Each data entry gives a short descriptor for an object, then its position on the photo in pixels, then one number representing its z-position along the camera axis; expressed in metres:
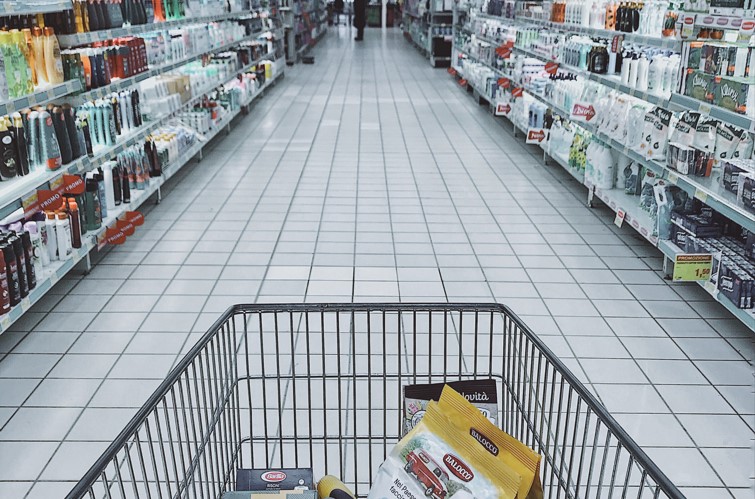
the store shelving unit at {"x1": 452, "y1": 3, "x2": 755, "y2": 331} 3.73
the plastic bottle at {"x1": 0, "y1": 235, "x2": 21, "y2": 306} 3.49
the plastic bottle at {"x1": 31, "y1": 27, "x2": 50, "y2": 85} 4.27
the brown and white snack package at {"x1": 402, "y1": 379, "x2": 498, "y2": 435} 1.63
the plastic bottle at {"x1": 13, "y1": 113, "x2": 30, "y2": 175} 4.07
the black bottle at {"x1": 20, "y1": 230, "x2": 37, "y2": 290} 3.73
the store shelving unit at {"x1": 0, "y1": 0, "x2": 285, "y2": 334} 3.73
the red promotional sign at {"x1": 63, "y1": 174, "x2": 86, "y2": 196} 4.30
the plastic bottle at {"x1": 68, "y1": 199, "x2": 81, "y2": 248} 4.38
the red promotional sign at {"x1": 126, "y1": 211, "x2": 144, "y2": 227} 5.08
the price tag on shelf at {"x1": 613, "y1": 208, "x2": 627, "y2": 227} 5.06
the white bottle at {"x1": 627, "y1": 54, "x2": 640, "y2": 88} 5.29
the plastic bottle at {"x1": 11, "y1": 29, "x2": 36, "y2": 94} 3.98
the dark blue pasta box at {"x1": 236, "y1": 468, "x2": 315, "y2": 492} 1.75
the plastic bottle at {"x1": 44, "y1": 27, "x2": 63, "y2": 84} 4.32
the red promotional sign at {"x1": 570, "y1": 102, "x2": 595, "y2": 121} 6.10
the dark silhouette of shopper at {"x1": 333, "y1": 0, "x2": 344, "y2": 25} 35.47
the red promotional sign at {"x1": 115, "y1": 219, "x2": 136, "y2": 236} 4.94
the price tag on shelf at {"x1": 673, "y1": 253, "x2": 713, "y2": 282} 3.90
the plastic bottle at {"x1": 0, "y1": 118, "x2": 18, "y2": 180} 3.96
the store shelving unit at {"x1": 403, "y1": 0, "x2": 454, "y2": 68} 17.27
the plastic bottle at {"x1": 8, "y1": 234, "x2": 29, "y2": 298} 3.60
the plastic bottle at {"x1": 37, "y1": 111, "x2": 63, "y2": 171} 4.27
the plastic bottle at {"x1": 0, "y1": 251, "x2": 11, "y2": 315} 3.43
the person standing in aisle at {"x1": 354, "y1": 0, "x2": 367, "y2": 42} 26.38
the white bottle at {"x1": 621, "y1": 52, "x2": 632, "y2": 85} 5.44
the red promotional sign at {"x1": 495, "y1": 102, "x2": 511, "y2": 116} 9.27
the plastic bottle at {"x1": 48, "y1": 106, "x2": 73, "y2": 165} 4.42
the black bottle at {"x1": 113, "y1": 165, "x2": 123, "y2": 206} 5.28
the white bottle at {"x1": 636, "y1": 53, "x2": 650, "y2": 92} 5.20
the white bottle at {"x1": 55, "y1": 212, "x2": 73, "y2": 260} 4.19
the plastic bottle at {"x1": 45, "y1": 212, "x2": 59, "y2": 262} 4.17
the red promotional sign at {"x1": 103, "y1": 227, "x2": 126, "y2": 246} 4.80
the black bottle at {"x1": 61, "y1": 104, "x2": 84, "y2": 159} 4.51
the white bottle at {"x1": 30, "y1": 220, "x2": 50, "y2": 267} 4.07
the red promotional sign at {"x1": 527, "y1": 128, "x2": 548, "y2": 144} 7.58
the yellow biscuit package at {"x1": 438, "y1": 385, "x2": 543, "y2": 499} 1.36
